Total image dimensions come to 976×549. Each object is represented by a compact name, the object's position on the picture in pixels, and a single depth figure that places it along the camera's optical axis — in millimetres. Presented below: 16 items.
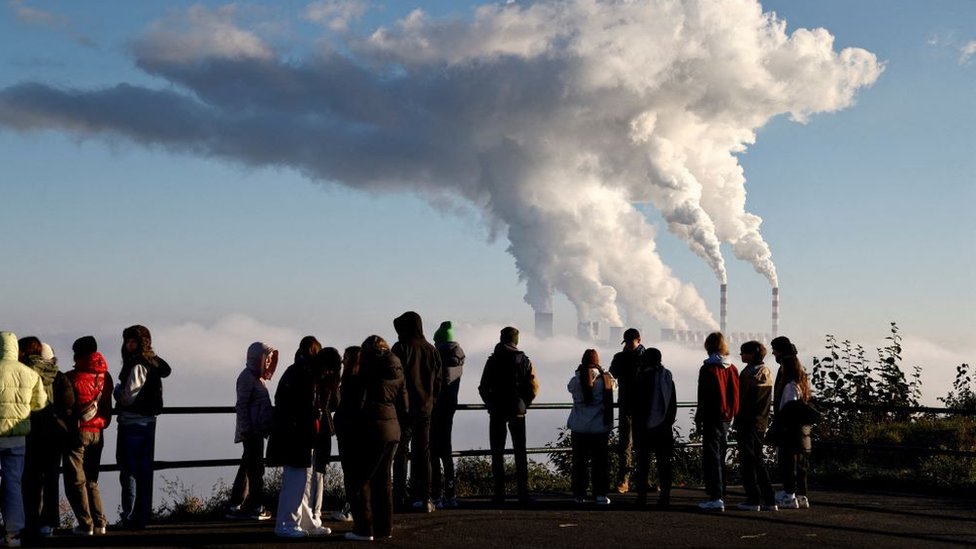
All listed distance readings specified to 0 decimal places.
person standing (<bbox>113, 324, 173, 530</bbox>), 10797
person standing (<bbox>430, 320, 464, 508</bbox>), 12930
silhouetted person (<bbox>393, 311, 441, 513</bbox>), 11727
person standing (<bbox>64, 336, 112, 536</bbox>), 10594
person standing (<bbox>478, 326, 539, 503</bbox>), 13055
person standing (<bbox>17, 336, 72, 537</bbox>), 10477
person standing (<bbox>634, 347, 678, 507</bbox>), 12961
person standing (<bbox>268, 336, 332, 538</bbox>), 10508
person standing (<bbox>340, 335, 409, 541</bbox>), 10242
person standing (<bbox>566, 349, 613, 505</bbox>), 13391
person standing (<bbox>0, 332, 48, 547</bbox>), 10086
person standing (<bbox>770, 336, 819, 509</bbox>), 13109
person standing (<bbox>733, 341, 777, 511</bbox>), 12969
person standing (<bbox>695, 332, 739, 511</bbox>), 12703
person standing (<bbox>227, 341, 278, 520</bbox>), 11148
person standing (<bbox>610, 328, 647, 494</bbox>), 13346
